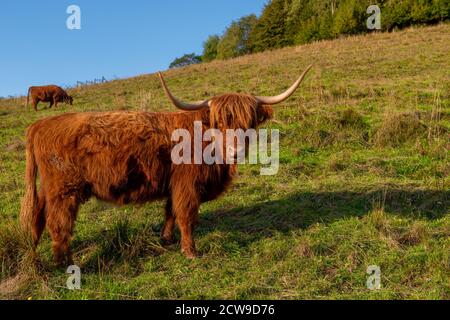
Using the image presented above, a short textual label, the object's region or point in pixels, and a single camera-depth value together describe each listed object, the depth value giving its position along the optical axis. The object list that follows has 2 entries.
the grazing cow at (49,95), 13.89
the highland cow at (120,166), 3.59
